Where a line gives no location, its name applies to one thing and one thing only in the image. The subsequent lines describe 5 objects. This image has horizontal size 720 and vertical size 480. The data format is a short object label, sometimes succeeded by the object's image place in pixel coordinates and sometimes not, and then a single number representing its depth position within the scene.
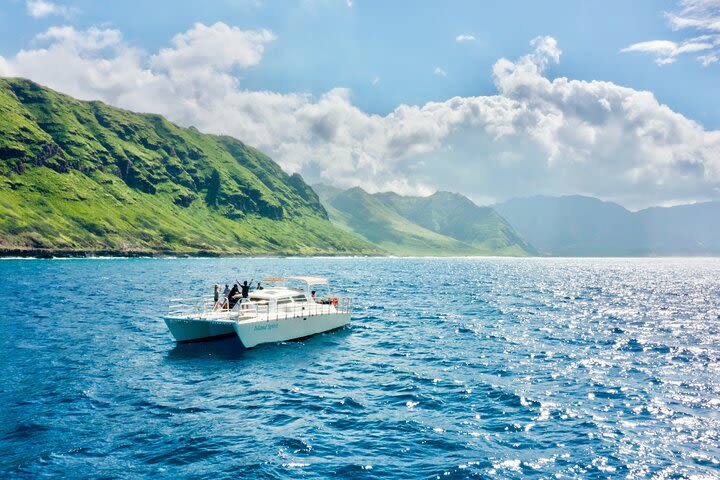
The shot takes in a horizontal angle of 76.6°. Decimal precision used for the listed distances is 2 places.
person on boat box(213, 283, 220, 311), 40.22
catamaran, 35.31
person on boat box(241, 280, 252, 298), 40.12
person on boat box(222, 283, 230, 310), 40.50
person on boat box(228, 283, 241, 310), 40.50
